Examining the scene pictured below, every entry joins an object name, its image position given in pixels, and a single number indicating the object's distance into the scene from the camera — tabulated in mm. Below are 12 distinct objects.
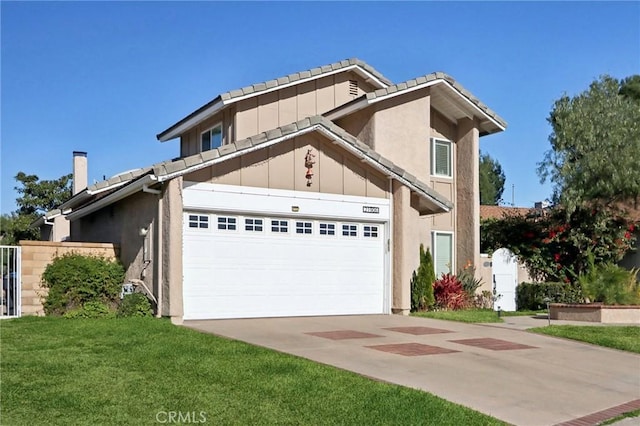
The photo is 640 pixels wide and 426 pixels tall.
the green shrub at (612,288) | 16984
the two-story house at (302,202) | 14359
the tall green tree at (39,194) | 32812
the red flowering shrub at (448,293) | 19141
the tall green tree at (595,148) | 22922
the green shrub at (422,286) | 17797
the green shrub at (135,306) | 13930
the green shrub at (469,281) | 20672
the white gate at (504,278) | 22562
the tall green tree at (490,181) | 59688
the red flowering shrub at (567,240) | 22938
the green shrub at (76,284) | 14117
